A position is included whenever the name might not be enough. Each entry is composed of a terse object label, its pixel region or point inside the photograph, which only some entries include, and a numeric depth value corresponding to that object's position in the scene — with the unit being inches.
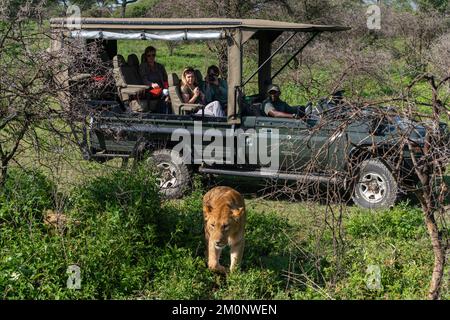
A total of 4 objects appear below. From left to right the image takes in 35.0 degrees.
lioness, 254.4
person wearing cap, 383.2
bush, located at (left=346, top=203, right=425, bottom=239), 310.7
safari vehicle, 363.9
